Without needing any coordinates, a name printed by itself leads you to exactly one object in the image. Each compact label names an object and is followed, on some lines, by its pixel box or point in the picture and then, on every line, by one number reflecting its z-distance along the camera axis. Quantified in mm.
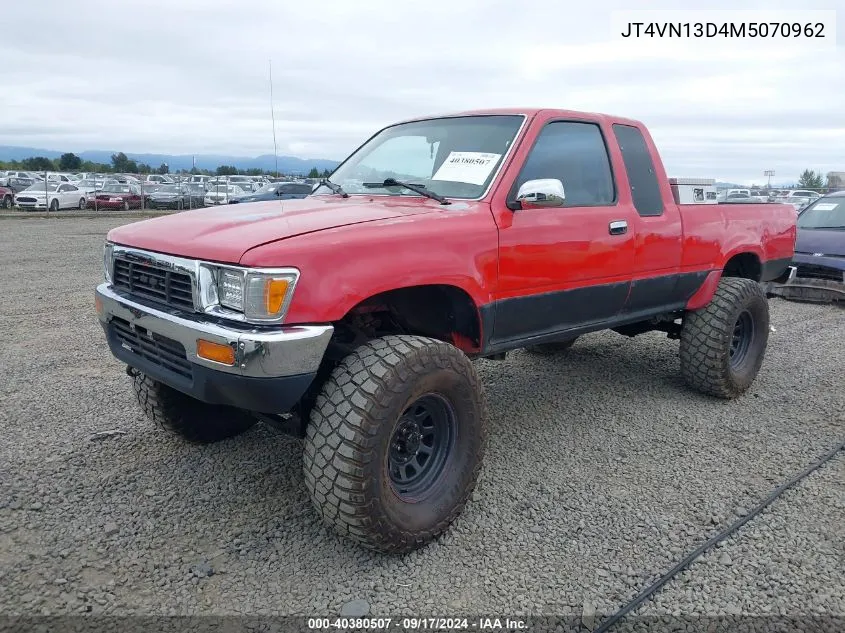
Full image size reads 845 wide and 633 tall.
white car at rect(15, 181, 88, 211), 26312
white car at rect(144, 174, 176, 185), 42425
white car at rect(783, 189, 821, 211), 25984
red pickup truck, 2693
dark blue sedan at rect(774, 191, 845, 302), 8852
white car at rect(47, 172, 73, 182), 36250
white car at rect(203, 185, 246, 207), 30661
